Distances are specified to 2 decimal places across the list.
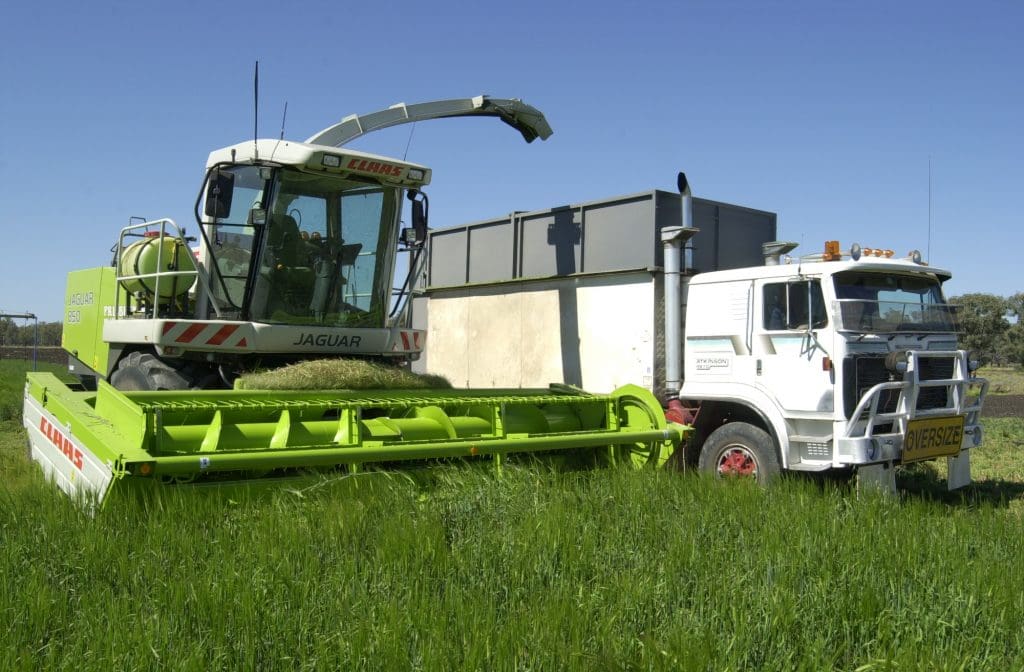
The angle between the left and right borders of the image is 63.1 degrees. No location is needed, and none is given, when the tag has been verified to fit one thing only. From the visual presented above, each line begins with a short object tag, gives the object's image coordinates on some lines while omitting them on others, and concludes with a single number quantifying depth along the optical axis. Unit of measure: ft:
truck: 20.79
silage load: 20.02
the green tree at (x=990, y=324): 136.77
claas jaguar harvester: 15.75
